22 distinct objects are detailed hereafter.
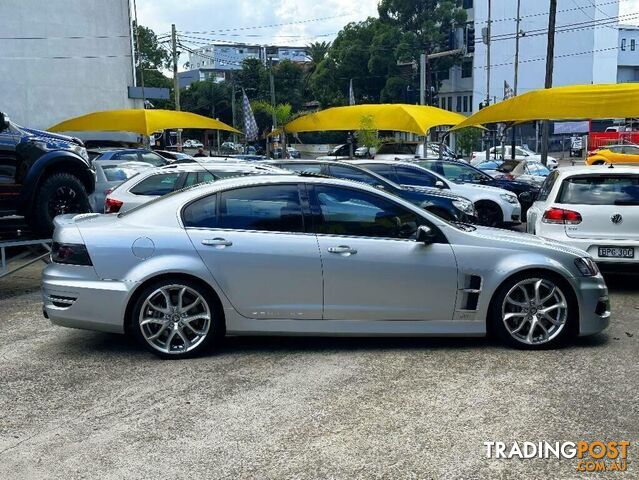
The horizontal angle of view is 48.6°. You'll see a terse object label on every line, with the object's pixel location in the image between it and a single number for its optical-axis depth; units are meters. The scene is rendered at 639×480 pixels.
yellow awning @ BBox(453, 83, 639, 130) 13.11
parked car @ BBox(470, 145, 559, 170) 35.80
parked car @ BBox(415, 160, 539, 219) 15.17
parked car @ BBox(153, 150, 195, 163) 20.30
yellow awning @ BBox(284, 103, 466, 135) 18.50
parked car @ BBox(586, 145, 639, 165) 26.80
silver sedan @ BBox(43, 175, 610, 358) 5.49
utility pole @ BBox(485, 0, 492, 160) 44.71
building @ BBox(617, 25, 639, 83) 66.44
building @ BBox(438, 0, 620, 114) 60.22
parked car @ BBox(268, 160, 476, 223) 11.22
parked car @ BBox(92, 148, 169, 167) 16.97
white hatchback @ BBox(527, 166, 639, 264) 7.94
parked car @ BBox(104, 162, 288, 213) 9.55
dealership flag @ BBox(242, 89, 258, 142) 35.28
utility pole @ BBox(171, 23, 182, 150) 39.22
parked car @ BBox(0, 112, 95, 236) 8.49
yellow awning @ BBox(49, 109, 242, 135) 19.61
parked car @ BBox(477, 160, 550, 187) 17.02
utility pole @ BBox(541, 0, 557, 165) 22.66
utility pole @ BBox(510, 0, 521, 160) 24.62
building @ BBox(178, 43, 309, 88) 131.38
